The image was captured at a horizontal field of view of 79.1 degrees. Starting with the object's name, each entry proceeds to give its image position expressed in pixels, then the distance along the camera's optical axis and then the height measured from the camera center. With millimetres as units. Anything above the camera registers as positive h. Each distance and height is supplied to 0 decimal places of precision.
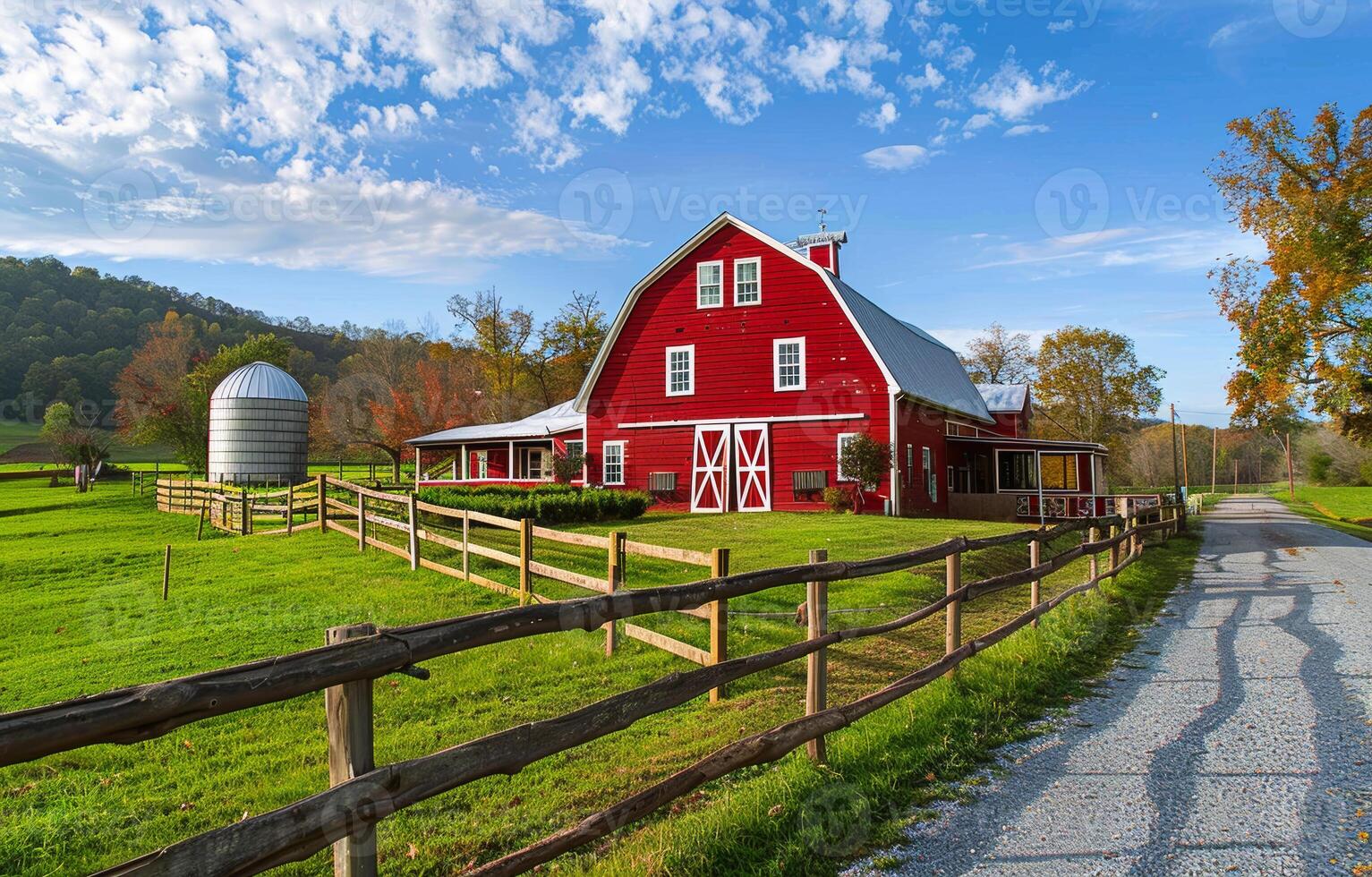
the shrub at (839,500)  22750 -944
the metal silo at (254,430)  35500 +1838
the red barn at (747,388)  23422 +2284
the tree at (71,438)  47250 +2177
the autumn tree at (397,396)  55031 +5137
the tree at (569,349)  54531 +7928
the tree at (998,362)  57094 +7081
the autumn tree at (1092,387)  52312 +4852
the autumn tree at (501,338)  55094 +8733
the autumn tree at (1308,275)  24344 +5566
